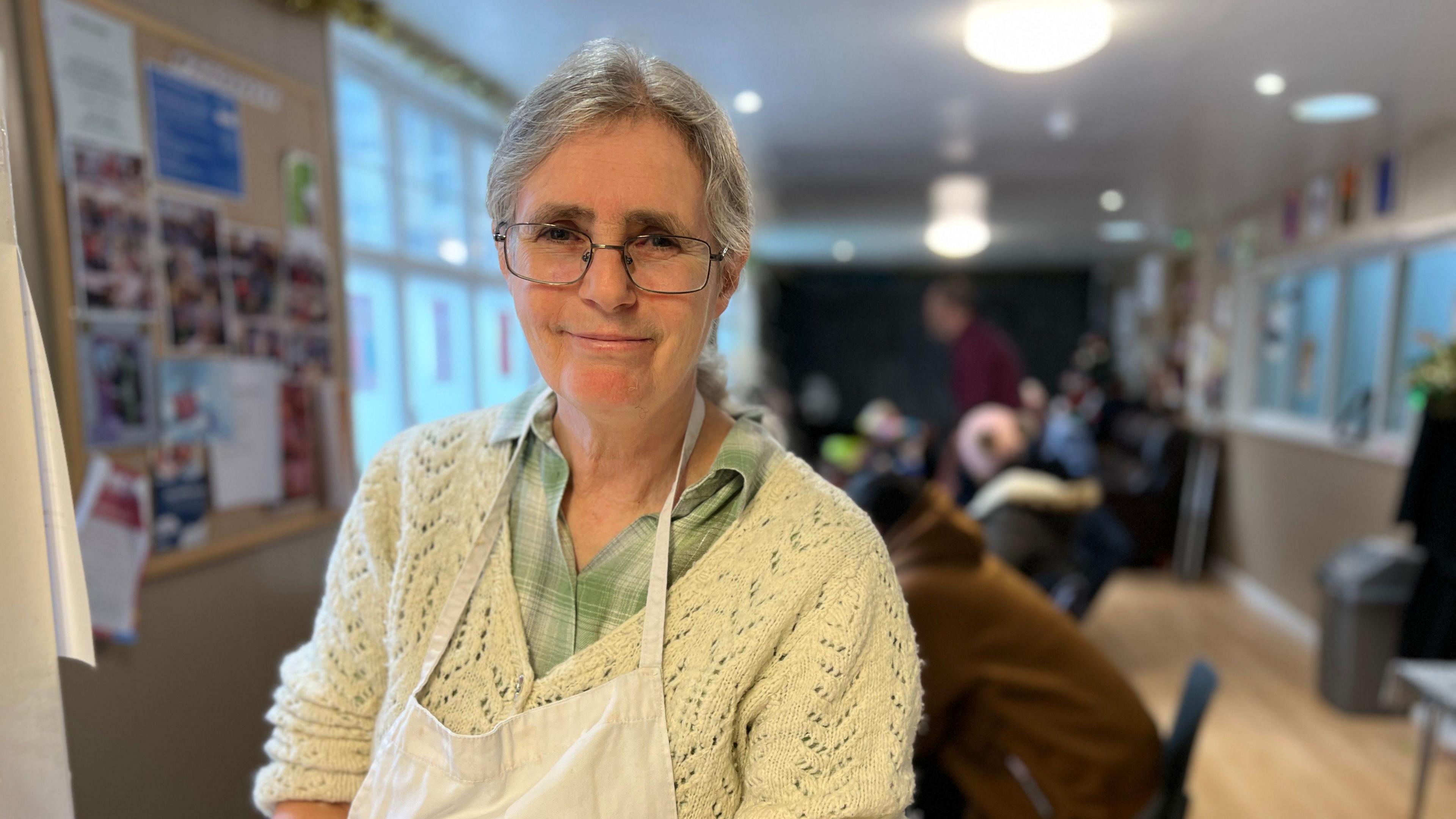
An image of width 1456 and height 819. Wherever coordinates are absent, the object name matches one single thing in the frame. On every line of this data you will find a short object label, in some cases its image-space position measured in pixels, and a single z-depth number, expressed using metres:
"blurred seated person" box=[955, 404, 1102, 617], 3.13
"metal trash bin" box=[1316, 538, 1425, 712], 3.74
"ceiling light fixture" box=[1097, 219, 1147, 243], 7.41
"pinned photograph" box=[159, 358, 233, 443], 1.90
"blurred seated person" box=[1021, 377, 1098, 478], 5.89
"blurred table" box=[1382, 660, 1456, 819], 2.31
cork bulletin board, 1.67
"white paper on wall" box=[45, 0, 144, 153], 1.64
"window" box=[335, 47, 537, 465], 2.91
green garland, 2.34
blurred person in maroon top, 4.96
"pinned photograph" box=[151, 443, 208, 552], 1.88
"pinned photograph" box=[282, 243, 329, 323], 2.29
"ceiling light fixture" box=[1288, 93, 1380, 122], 3.26
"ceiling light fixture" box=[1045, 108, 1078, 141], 3.64
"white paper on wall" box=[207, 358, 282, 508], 2.07
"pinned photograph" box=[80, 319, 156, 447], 1.70
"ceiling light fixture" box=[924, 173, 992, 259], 5.43
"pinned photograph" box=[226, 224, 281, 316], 2.09
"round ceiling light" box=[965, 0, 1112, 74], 2.26
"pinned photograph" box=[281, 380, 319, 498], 2.29
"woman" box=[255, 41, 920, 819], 0.84
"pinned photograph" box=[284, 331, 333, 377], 2.30
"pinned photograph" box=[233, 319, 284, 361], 2.12
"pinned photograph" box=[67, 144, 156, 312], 1.68
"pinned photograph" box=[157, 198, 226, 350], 1.91
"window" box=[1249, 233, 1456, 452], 4.19
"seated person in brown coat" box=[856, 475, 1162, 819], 1.79
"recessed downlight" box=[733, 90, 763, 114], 3.39
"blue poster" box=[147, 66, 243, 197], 1.87
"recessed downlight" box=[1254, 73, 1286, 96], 3.02
